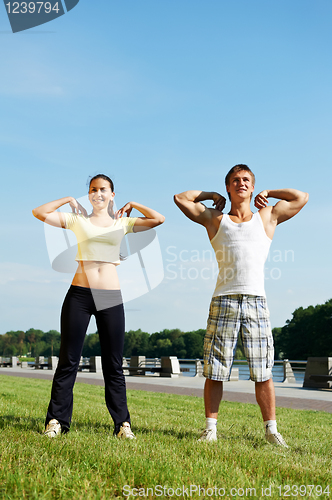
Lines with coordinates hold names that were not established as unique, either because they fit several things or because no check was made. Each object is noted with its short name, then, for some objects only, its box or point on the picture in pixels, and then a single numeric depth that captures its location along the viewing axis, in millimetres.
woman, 4020
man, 3848
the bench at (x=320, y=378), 13933
